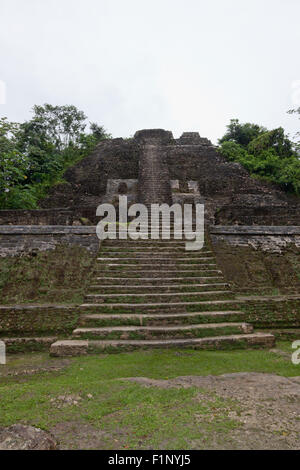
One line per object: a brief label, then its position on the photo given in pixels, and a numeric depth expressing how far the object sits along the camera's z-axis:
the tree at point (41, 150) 11.02
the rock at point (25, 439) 1.96
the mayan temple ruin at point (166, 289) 4.54
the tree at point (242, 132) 19.92
